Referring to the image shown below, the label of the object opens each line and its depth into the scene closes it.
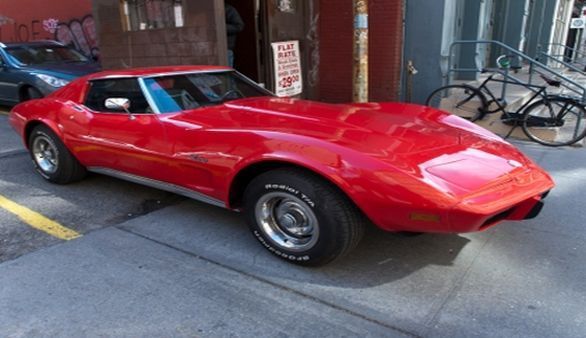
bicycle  6.32
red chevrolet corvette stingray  2.63
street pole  5.41
